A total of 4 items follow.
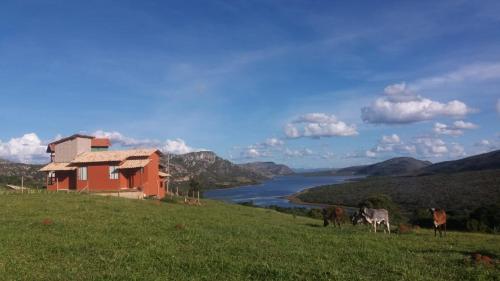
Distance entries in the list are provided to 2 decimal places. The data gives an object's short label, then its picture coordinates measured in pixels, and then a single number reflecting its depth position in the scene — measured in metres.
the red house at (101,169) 54.47
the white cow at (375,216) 26.75
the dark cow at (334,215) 31.01
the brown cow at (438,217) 25.80
